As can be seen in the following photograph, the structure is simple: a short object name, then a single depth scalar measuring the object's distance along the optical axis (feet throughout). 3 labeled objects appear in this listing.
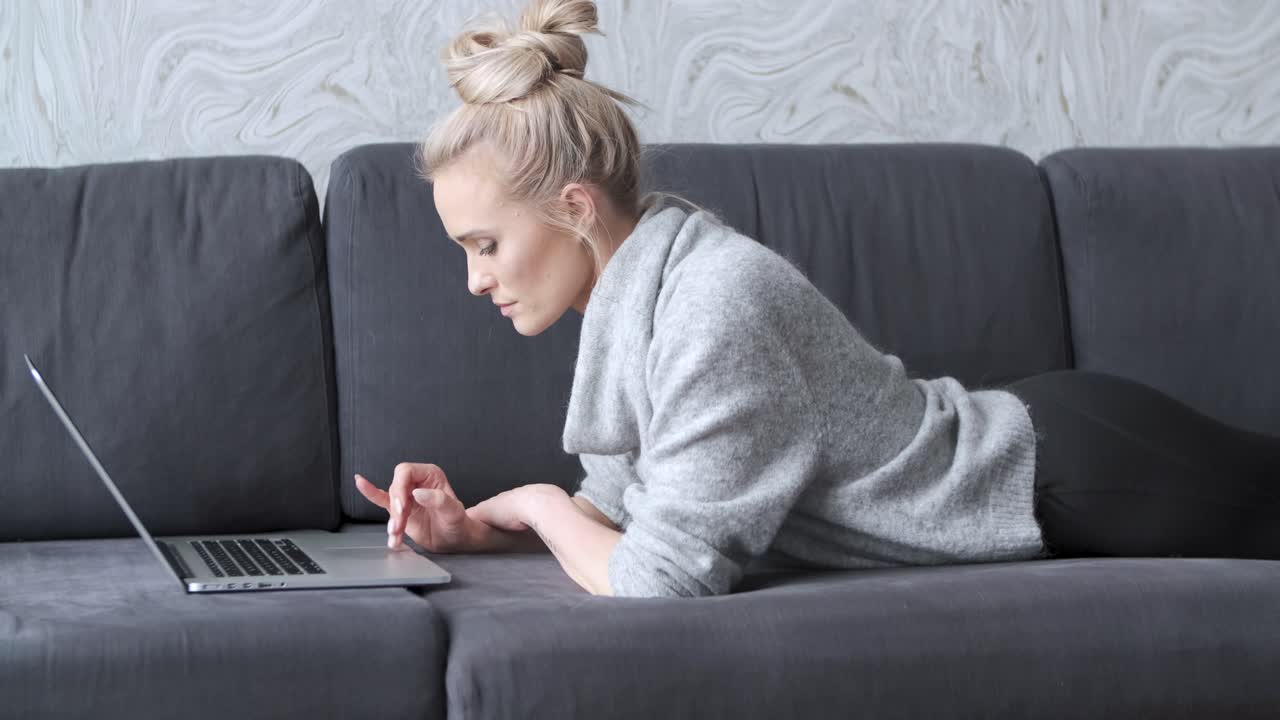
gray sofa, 8.40
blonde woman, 9.00
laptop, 8.81
